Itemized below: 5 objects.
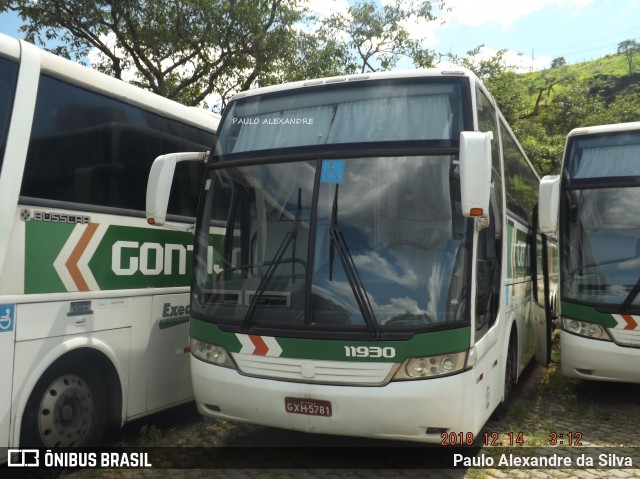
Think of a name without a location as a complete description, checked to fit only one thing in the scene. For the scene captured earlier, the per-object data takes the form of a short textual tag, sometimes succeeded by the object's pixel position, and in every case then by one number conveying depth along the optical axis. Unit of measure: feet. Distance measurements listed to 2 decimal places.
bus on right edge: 22.02
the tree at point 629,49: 206.04
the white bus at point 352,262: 14.25
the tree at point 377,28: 57.88
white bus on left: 13.83
